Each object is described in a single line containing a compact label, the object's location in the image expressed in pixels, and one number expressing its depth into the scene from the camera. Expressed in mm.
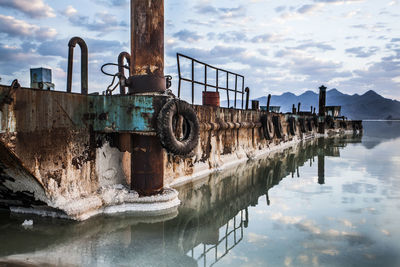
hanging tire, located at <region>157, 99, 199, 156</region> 5047
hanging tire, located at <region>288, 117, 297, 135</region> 18297
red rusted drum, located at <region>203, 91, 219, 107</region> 9977
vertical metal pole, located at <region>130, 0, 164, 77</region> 5445
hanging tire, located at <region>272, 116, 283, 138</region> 14326
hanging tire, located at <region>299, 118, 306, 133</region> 21281
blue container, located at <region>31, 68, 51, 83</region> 5105
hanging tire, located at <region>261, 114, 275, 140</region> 12945
